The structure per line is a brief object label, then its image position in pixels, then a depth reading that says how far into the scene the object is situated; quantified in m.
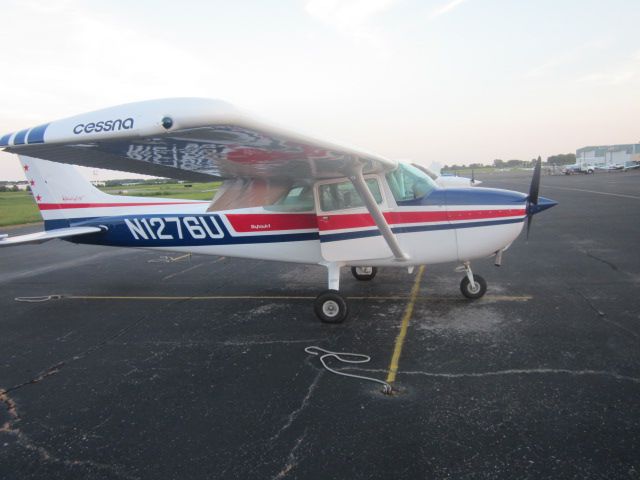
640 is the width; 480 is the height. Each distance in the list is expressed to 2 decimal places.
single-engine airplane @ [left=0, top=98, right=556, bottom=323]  3.11
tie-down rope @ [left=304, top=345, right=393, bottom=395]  4.12
